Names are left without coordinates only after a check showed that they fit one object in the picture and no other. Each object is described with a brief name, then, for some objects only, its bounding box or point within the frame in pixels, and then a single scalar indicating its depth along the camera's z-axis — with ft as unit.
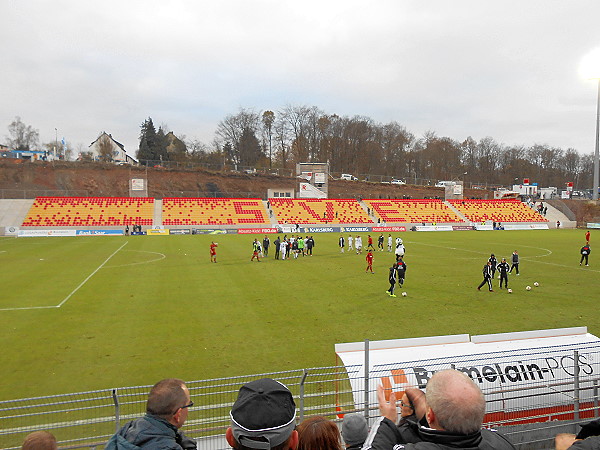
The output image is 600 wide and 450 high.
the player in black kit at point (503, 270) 61.26
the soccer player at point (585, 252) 80.84
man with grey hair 7.36
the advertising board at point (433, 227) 178.50
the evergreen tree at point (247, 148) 299.38
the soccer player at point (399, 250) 72.38
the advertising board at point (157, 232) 152.35
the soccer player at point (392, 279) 55.90
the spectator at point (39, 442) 9.80
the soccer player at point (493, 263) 61.41
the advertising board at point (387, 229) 172.45
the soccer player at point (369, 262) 73.29
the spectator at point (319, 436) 8.18
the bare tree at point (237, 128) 300.40
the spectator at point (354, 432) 9.53
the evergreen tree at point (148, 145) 273.54
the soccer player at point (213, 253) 85.71
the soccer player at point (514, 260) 69.05
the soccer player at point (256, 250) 87.66
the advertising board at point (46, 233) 143.84
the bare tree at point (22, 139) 306.35
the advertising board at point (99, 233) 148.77
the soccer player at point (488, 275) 59.88
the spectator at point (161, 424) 8.64
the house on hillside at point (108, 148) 307.54
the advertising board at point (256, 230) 163.43
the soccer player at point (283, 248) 90.43
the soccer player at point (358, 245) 100.48
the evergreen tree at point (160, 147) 277.23
